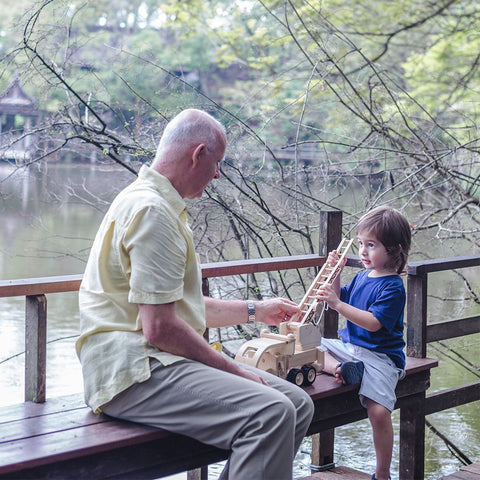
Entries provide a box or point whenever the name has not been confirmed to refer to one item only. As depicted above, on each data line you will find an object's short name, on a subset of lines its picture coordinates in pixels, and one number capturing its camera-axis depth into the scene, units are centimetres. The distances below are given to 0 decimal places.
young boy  253
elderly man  191
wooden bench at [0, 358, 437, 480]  181
